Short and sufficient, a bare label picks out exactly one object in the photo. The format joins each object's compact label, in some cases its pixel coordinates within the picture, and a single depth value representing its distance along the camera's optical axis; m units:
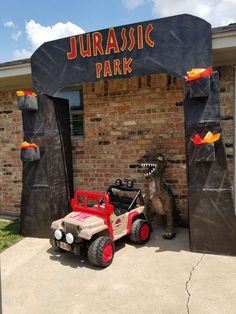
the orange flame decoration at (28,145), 4.71
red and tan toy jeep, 3.73
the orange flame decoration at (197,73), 3.68
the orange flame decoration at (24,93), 4.64
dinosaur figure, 4.64
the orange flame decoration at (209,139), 3.78
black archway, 3.83
